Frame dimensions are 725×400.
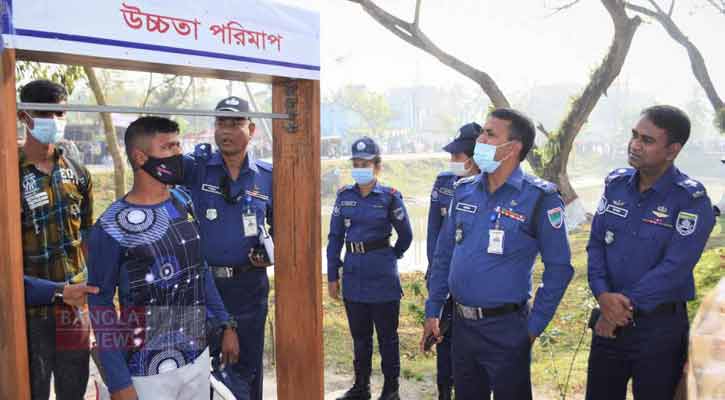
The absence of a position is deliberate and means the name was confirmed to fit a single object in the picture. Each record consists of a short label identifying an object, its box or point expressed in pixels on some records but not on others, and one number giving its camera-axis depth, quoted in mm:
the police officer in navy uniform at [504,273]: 2994
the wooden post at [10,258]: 1855
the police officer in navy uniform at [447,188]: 4398
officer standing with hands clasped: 3129
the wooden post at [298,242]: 2949
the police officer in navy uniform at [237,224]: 3629
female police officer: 4746
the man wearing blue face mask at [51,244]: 3031
